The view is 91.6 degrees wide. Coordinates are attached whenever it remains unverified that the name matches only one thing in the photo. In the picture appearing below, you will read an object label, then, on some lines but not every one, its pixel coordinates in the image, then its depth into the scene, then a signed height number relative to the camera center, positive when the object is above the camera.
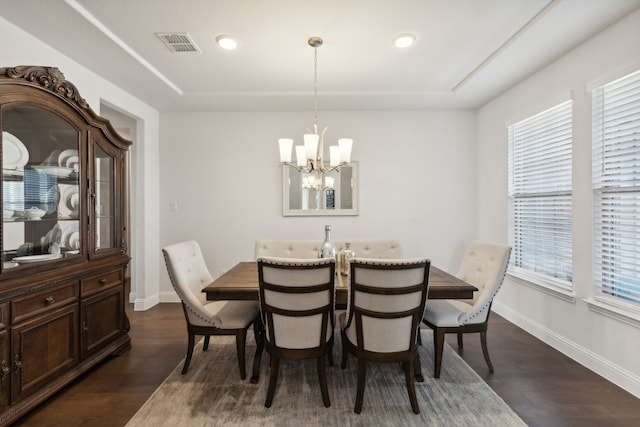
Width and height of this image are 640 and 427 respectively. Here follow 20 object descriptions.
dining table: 2.05 -0.53
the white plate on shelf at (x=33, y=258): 1.85 -0.30
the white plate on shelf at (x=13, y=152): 1.78 +0.34
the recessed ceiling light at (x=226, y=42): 2.38 +1.31
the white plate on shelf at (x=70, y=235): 2.17 -0.18
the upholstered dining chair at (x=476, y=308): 2.23 -0.75
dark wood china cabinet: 1.75 -0.20
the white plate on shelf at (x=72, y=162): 2.20 +0.34
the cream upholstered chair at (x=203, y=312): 2.20 -0.77
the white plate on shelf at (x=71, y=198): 2.18 +0.08
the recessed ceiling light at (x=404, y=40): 2.37 +1.32
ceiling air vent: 2.35 +1.32
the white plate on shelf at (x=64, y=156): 2.15 +0.38
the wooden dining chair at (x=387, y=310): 1.79 -0.59
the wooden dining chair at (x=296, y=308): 1.83 -0.60
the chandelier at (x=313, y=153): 2.25 +0.43
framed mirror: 4.05 +0.18
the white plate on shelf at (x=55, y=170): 2.03 +0.27
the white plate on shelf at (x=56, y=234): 2.09 -0.17
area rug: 1.83 -1.23
